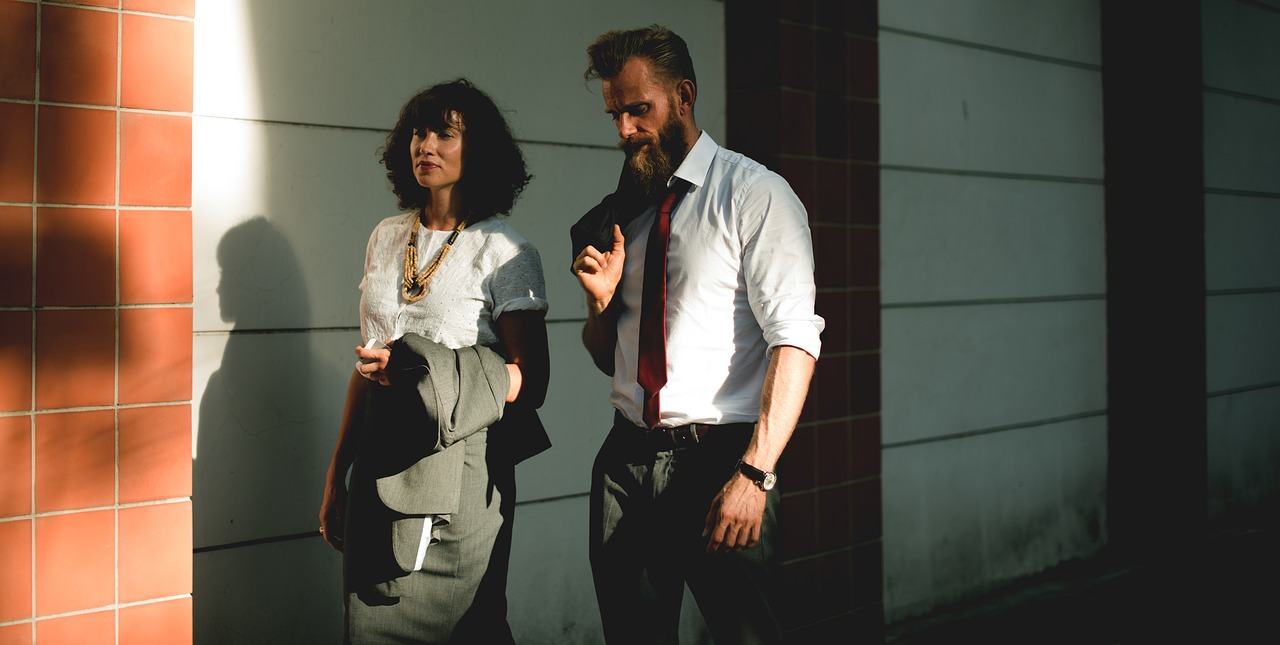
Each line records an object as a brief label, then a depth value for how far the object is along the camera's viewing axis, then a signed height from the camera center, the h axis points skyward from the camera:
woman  2.56 -0.13
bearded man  2.52 +0.01
